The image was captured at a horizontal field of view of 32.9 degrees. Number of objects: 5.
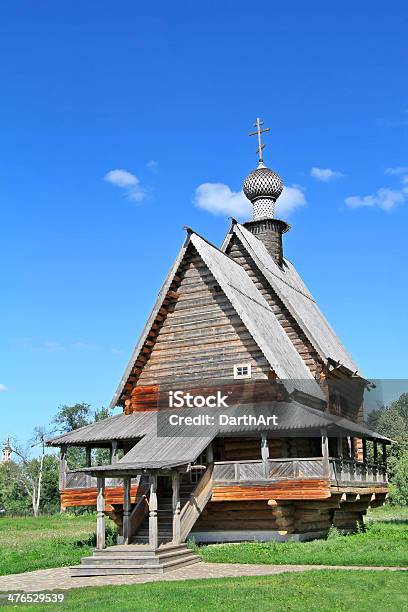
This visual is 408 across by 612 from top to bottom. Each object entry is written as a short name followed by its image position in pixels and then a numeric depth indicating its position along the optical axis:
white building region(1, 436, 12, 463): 83.81
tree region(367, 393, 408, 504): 53.66
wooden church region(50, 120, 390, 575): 19.17
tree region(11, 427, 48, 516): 69.75
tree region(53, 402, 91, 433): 74.31
